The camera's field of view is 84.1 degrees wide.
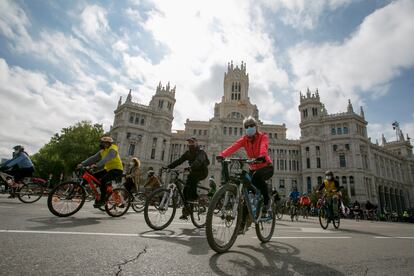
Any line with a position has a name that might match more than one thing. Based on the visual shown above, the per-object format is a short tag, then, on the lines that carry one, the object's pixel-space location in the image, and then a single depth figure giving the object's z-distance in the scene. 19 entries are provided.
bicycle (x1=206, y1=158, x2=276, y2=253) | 3.13
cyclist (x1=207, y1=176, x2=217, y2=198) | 8.89
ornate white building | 52.50
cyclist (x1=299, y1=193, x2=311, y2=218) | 17.48
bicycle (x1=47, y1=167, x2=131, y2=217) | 5.38
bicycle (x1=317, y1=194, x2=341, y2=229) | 8.31
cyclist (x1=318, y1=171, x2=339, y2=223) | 8.35
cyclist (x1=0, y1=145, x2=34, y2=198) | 8.98
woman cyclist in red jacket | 4.36
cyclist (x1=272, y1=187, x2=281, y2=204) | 12.07
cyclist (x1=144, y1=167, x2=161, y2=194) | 10.07
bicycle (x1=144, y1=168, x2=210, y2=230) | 4.89
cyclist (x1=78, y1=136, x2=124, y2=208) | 6.07
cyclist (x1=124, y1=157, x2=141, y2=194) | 9.23
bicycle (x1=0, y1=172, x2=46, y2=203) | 9.07
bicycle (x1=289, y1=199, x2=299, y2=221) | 15.38
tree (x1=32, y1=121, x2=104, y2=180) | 42.72
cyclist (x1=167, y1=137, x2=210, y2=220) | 5.83
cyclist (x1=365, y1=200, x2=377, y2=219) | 24.03
